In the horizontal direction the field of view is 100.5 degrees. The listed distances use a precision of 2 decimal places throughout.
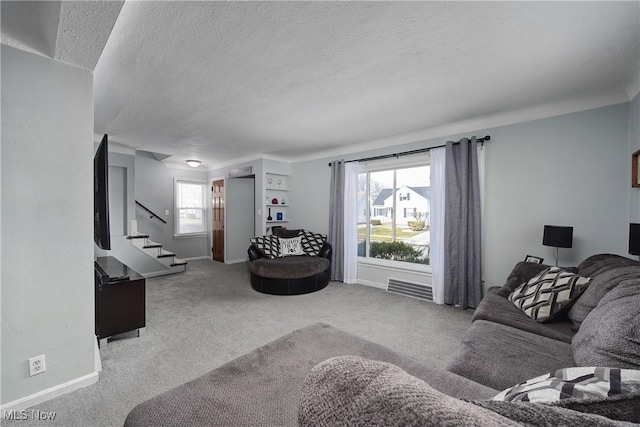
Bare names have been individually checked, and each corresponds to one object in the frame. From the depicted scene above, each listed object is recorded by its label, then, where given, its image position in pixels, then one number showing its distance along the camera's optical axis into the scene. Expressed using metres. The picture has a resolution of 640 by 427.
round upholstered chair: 4.12
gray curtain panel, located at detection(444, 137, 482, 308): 3.41
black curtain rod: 3.40
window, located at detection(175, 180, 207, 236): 6.47
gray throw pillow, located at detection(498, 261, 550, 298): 2.52
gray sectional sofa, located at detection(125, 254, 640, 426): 0.51
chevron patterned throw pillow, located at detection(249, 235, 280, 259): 4.59
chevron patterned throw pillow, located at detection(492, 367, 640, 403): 0.66
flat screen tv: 2.05
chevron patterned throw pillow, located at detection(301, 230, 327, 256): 4.95
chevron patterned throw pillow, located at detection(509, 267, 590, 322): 1.90
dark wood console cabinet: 2.47
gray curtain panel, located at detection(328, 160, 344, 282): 4.84
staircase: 5.02
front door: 6.57
